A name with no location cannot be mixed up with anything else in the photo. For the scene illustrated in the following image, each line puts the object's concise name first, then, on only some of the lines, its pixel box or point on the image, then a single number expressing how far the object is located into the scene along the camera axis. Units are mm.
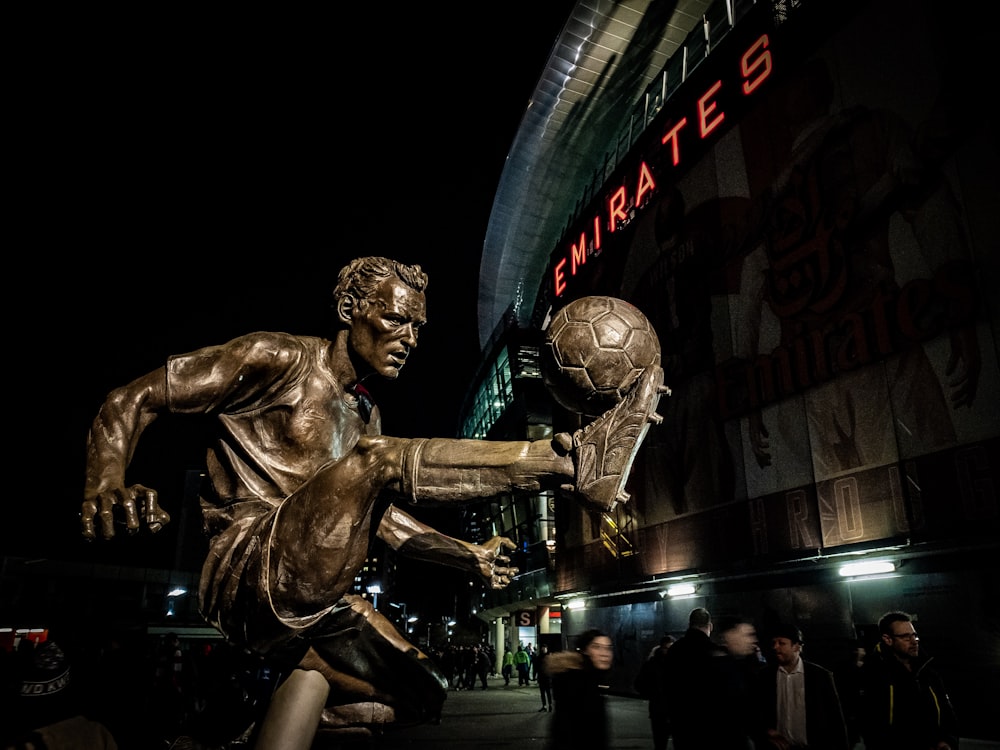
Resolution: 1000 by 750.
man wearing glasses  4680
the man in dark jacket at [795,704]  5016
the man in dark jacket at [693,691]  4453
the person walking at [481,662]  24505
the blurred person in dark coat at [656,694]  7773
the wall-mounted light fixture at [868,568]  10445
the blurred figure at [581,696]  4699
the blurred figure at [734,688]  4434
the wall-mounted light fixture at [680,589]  15055
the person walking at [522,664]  24569
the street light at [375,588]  31141
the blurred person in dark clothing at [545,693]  14820
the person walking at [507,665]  26016
